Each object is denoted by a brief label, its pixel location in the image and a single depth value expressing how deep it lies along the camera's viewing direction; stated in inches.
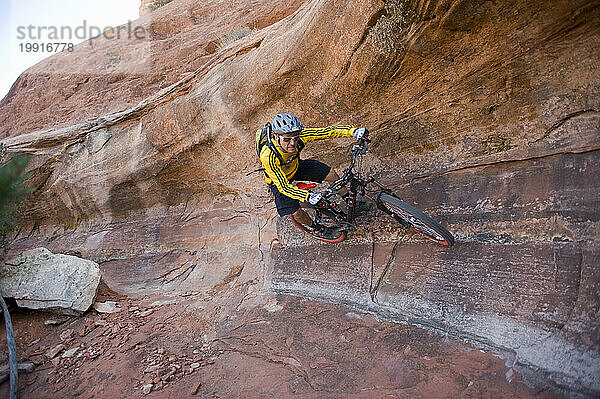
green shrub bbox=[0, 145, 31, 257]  281.8
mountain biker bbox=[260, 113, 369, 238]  170.7
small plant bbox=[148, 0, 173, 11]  735.2
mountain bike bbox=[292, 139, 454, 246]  166.9
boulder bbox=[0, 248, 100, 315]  235.1
